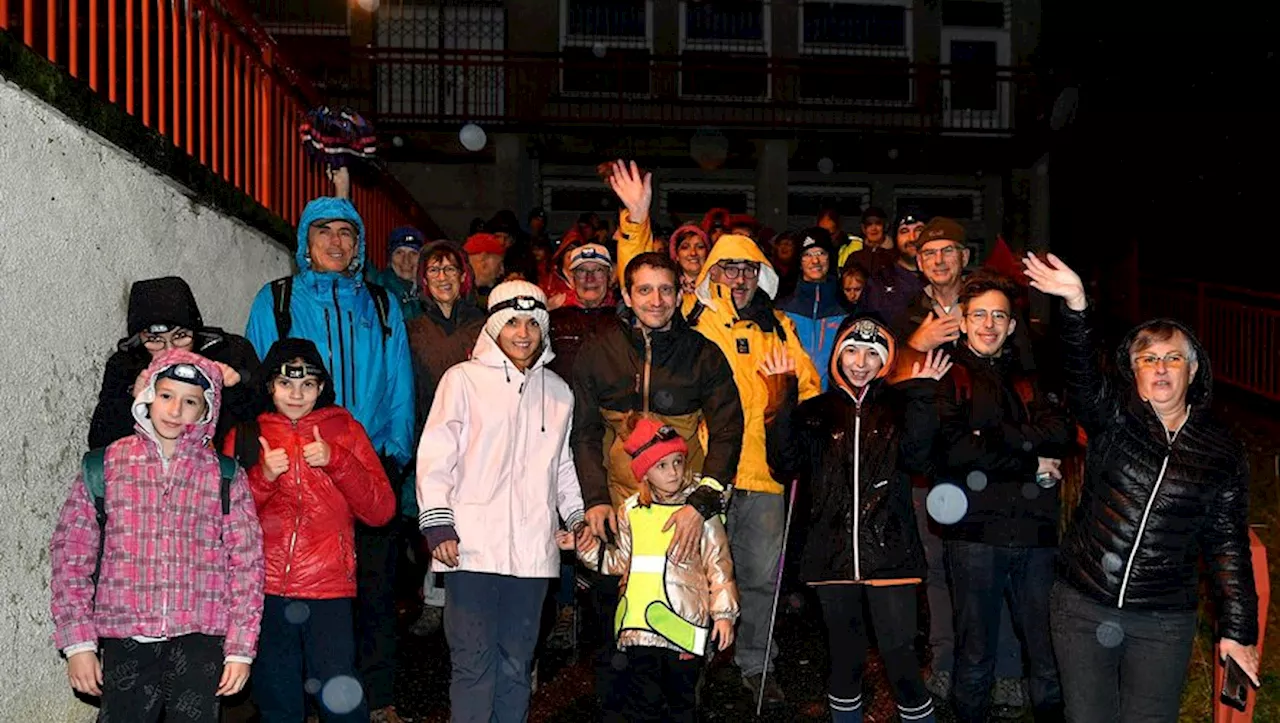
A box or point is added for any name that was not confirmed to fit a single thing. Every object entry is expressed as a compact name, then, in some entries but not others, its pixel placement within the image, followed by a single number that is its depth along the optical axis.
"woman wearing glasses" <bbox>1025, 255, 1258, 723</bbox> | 4.71
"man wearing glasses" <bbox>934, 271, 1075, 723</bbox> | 5.50
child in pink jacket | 4.38
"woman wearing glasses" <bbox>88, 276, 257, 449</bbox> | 4.79
